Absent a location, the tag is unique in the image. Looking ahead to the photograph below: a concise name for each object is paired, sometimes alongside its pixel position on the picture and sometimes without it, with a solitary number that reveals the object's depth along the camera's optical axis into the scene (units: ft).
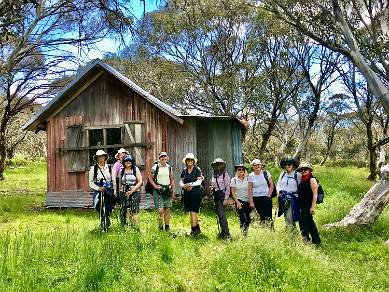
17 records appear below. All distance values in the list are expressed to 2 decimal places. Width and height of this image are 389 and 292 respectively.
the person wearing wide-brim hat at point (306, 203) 29.99
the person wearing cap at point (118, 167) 31.67
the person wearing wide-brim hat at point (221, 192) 31.89
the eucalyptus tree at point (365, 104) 83.87
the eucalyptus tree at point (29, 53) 19.27
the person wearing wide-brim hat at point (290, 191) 30.42
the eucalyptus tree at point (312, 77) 86.12
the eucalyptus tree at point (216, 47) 81.00
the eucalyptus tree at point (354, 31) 34.96
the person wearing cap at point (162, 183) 32.68
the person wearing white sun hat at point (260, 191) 31.32
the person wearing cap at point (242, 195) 31.55
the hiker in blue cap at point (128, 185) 31.35
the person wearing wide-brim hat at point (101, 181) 31.01
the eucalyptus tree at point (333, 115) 112.57
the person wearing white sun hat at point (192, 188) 32.37
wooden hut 49.06
